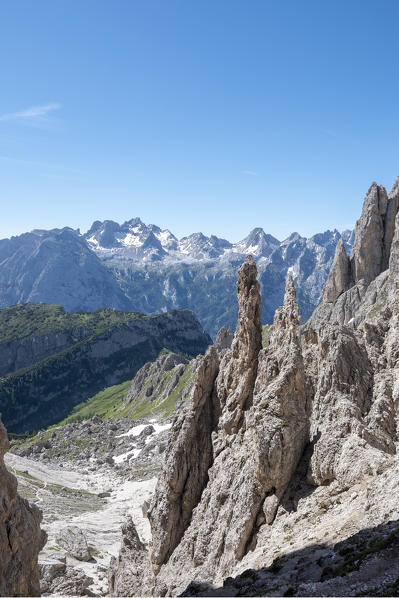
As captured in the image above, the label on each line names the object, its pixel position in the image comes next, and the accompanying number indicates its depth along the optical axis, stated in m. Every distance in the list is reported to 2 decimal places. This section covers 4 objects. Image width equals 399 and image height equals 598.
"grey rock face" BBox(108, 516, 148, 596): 45.00
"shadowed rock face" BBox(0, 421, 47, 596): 30.45
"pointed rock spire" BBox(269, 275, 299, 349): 43.09
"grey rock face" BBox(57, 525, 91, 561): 72.61
